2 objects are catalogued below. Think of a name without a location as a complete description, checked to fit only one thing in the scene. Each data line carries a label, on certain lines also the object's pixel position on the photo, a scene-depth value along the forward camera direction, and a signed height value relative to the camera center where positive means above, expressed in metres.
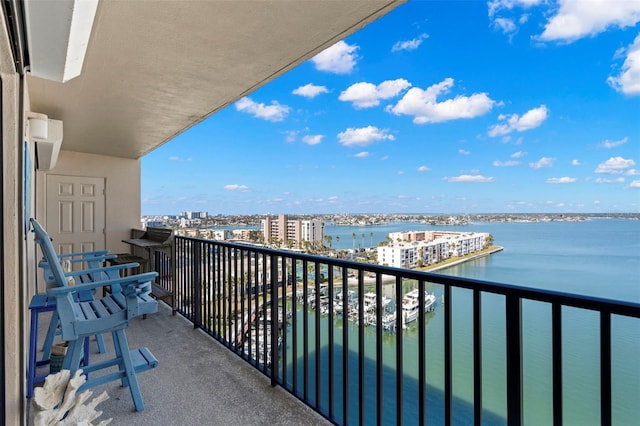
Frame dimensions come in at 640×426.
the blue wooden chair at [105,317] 1.79 -0.60
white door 5.02 +0.04
